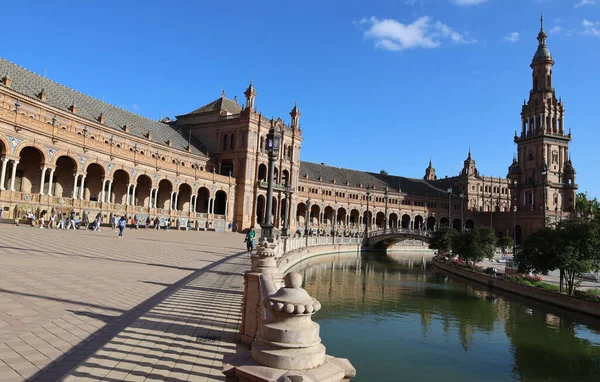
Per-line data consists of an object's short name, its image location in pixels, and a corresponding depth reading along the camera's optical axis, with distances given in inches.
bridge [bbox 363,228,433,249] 2352.4
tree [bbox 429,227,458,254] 1771.7
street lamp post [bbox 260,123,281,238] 650.8
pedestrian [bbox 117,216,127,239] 1056.8
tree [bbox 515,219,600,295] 849.5
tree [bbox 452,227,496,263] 1347.2
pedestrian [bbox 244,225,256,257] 940.1
